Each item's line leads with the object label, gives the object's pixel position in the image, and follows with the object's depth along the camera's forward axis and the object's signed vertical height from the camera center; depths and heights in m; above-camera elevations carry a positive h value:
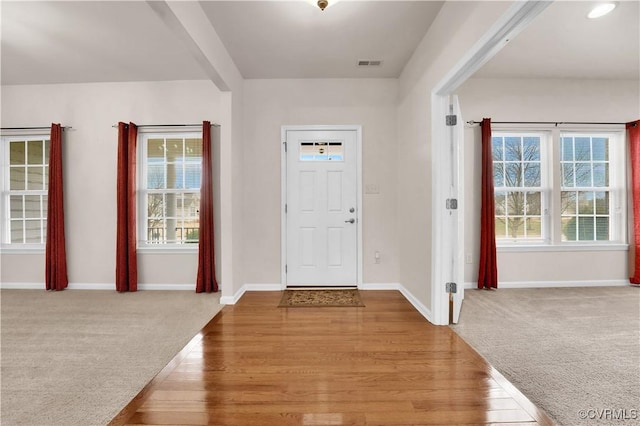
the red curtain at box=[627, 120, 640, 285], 3.87 +0.29
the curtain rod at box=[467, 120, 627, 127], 3.89 +1.21
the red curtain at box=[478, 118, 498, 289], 3.78 -0.16
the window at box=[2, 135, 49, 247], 4.14 +0.40
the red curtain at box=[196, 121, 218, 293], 3.74 -0.18
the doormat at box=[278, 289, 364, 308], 3.23 -0.97
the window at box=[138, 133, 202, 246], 4.02 +0.38
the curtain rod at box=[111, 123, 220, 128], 3.86 +1.20
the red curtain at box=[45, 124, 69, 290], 3.84 -0.05
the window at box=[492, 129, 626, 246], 4.05 +0.35
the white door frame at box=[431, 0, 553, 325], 2.61 +0.13
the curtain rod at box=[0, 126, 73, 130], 3.95 +1.21
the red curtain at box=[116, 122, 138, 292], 3.77 +0.06
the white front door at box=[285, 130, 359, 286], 3.81 +0.09
